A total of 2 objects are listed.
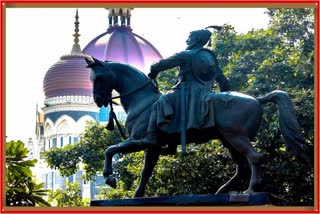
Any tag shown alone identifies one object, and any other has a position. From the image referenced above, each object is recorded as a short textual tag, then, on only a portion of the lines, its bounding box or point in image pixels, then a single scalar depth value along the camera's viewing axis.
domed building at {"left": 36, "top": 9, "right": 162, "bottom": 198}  98.06
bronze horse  16.89
